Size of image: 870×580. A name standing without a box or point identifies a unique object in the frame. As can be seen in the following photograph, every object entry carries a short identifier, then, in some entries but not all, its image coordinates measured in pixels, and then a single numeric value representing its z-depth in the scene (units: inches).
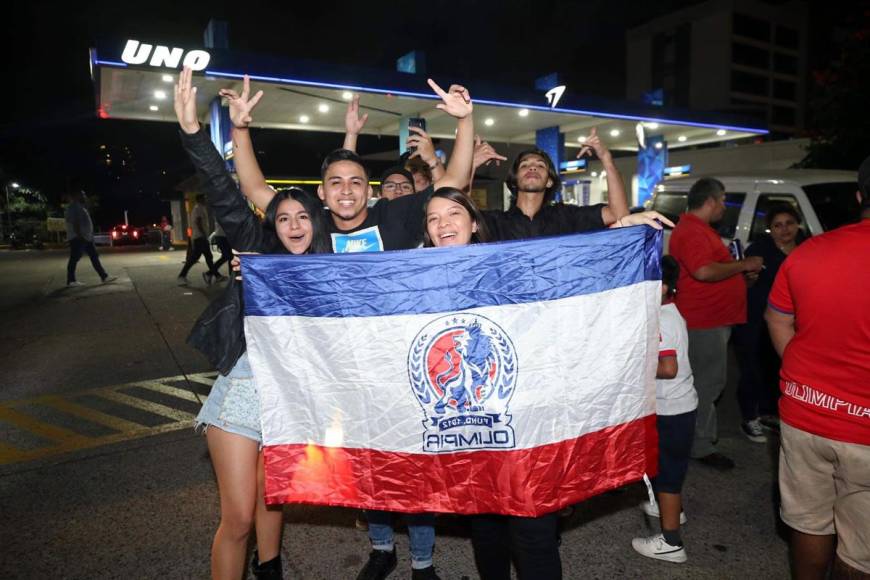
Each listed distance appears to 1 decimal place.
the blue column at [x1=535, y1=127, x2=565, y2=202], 797.9
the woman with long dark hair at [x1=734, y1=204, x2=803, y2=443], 181.5
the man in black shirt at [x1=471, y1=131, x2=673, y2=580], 133.5
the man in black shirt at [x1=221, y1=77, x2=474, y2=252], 108.9
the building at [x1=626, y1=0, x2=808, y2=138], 2738.7
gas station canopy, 428.5
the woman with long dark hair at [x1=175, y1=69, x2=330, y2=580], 92.1
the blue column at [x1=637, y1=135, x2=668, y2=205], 842.2
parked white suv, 248.1
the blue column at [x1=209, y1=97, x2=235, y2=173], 531.8
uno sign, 388.5
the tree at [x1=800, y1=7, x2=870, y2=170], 458.6
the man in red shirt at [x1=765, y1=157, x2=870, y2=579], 83.4
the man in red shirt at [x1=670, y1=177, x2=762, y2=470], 158.9
